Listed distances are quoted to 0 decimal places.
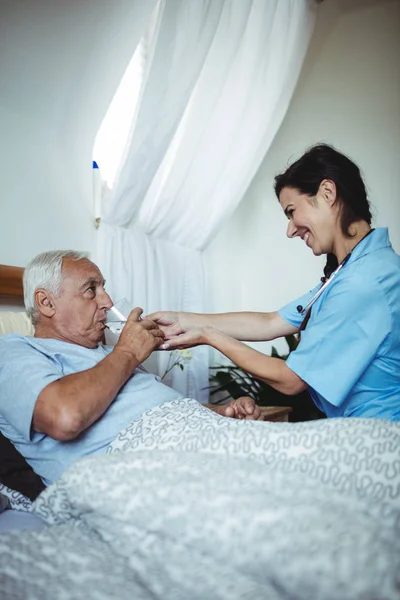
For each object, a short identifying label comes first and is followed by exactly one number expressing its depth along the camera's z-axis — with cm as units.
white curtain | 211
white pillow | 159
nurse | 134
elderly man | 116
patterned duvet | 63
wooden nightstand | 208
